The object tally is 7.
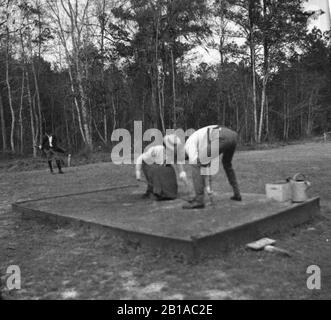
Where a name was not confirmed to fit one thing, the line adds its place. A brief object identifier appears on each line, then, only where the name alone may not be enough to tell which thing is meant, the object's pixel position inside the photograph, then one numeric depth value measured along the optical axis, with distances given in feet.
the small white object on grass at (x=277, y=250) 17.06
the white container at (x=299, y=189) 22.44
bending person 22.17
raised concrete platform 17.31
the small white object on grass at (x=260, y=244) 17.61
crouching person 25.36
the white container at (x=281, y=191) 23.04
